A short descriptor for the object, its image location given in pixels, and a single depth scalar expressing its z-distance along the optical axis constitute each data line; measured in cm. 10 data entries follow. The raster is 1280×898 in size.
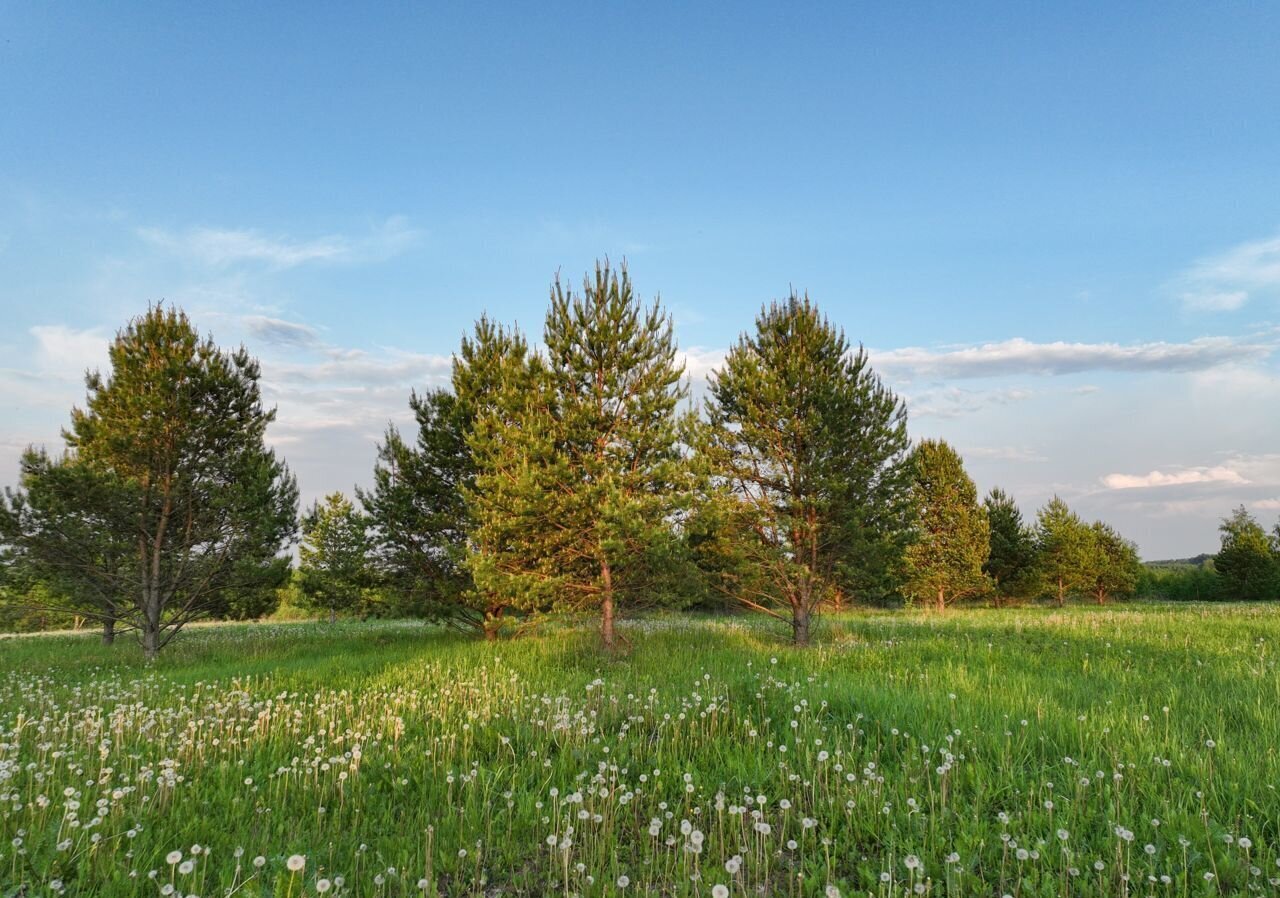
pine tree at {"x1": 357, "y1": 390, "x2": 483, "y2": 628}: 1923
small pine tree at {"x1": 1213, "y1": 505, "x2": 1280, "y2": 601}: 4706
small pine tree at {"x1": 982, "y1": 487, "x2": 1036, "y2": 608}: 4400
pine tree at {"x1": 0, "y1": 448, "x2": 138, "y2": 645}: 1505
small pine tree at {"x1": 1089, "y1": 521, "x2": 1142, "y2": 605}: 4544
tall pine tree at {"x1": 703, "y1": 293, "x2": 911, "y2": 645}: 1523
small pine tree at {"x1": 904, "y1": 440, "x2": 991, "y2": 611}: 3528
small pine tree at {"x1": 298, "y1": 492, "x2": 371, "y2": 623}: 1983
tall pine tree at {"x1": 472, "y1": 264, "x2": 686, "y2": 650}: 1362
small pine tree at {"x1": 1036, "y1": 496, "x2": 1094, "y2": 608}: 4134
